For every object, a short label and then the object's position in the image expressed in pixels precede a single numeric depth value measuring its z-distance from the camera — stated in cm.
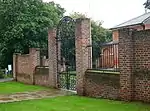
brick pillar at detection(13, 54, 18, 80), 2494
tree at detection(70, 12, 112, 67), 3997
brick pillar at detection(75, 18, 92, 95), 1512
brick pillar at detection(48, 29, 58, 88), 1833
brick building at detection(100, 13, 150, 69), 1360
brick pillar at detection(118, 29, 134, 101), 1203
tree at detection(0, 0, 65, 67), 2798
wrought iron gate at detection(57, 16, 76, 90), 1791
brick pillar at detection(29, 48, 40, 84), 2147
